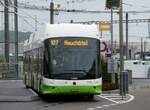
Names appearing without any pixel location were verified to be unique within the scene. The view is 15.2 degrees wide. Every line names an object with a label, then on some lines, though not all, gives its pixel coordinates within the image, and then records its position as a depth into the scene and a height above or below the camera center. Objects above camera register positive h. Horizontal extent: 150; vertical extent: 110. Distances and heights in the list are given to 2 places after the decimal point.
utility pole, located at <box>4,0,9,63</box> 52.23 +1.56
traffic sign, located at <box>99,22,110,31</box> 36.62 +1.29
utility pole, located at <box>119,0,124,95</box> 30.09 +0.58
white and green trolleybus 23.44 -0.56
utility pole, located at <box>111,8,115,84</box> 31.17 -1.38
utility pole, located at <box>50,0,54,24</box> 50.66 +3.19
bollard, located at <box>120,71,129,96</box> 27.68 -1.75
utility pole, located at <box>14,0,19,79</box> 53.23 +1.59
